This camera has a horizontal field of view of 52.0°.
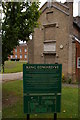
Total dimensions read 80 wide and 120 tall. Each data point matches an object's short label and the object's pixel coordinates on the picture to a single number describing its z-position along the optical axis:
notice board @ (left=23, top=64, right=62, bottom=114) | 2.79
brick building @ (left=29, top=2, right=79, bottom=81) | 8.49
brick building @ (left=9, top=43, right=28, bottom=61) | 42.76
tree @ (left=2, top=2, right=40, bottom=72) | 4.03
